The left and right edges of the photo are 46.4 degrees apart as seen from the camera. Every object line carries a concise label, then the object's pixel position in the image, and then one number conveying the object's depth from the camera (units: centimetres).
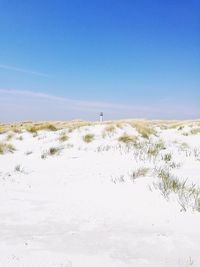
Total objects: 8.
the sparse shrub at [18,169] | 503
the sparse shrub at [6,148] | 740
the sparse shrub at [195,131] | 1180
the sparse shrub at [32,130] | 1136
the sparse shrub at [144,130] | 1038
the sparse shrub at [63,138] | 926
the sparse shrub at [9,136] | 1015
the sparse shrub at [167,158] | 558
